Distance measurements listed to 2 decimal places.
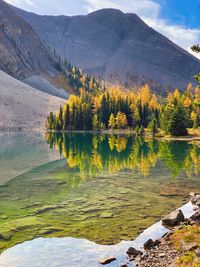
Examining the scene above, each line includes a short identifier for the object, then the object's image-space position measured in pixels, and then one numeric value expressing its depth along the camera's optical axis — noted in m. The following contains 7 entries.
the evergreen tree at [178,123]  108.56
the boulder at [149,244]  18.17
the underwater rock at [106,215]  24.88
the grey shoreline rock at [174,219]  22.40
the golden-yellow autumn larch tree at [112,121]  152.27
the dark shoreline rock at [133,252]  17.20
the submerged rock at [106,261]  16.43
